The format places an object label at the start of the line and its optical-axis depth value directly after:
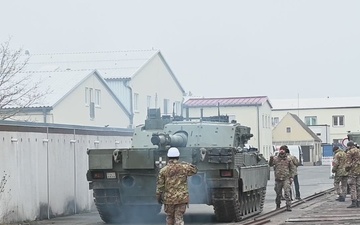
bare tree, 41.95
